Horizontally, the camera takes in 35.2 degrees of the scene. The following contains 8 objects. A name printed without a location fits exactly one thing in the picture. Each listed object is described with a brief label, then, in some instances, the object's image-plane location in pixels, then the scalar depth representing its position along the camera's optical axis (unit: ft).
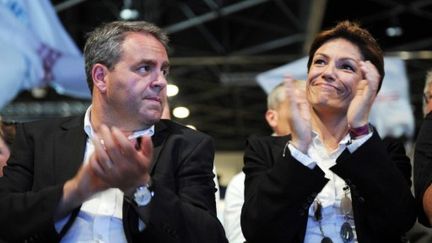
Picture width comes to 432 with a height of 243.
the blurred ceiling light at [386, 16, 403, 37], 36.01
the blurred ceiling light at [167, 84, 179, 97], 48.17
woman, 7.71
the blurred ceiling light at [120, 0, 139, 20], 30.35
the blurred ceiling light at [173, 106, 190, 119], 55.01
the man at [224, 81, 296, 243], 11.81
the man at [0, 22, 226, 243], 7.04
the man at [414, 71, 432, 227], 8.37
